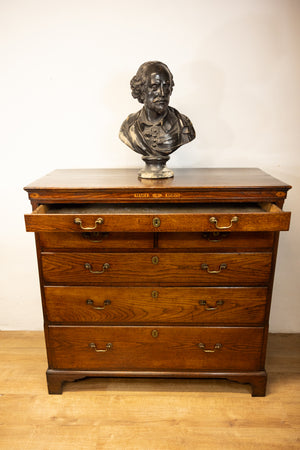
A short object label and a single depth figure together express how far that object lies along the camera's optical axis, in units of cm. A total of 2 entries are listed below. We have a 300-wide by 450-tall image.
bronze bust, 153
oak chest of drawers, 142
